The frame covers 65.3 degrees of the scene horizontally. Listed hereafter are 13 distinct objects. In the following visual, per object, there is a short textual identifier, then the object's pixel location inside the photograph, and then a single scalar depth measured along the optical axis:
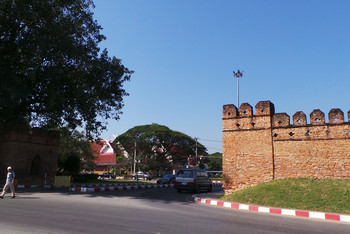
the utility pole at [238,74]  26.25
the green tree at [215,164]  82.25
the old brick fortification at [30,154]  21.50
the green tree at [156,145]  50.72
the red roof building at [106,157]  59.81
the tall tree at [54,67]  16.16
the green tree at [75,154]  32.53
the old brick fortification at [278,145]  13.17
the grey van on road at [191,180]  18.08
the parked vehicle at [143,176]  45.69
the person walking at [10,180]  12.18
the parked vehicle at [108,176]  46.48
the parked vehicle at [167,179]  31.28
